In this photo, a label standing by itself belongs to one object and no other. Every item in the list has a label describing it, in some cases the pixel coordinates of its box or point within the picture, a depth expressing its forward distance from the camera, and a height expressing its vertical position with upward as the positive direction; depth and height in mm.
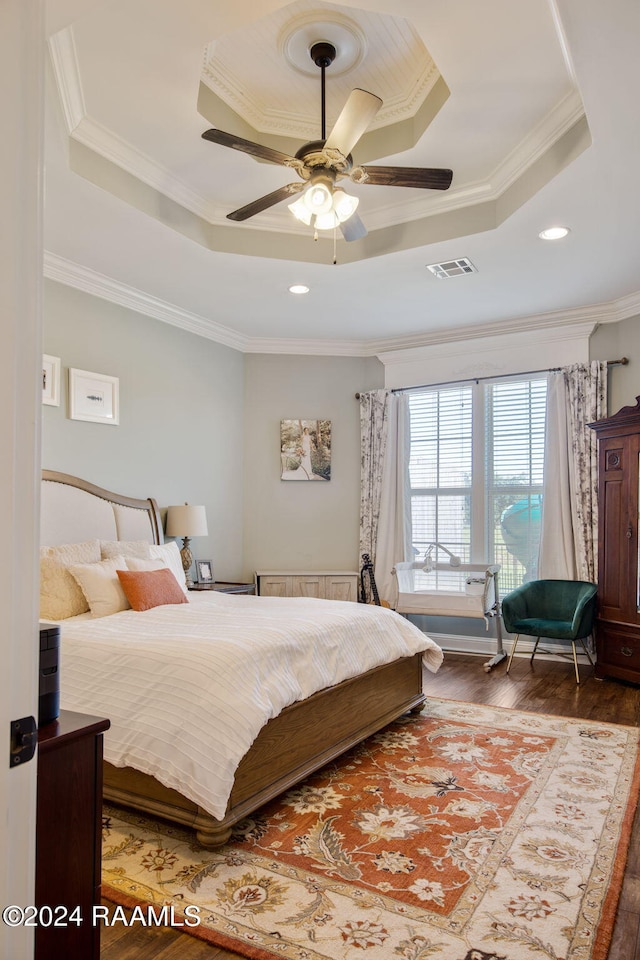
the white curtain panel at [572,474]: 5090 +215
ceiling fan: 2557 +1445
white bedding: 2264 -722
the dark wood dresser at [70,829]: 1194 -648
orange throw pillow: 3436 -495
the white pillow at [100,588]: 3359 -479
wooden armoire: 4508 -340
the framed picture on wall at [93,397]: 4262 +697
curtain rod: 5027 +1091
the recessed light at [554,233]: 3771 +1595
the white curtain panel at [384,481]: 5996 +176
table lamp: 4855 -188
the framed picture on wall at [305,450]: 6117 +474
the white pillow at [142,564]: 3729 -389
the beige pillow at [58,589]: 3338 -485
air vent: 4277 +1585
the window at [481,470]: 5520 +267
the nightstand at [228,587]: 4938 -696
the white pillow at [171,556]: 4184 -387
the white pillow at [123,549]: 3889 -315
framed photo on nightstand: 5230 -596
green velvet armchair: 4629 -846
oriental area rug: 1820 -1255
